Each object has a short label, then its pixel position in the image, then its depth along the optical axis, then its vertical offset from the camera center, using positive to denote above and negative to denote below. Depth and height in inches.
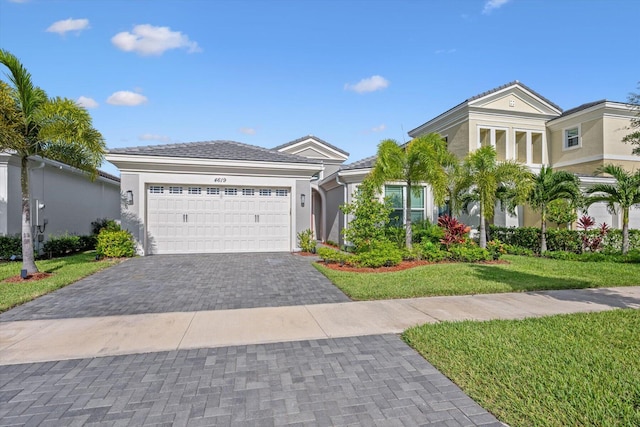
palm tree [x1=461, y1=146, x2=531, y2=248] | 453.4 +47.5
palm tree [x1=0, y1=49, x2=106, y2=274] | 295.6 +88.8
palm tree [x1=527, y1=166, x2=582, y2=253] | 461.4 +29.0
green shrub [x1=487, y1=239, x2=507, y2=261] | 428.5 -53.2
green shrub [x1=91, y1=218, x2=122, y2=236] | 643.0 -17.8
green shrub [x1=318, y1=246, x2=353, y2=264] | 389.6 -52.5
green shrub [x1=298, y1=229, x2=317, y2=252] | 514.8 -44.6
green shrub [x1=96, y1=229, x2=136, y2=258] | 433.8 -38.9
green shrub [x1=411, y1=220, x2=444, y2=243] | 470.0 -30.7
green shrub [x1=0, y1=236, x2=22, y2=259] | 417.7 -38.3
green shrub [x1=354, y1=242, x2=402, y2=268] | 367.8 -51.3
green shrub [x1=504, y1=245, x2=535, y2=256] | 494.5 -62.4
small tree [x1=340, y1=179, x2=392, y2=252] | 399.9 -8.1
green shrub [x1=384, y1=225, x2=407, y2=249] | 477.5 -34.4
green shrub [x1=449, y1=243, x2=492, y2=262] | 418.3 -55.8
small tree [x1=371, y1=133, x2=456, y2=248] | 410.9 +59.5
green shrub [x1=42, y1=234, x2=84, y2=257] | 452.8 -42.9
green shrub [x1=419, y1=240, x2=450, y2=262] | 413.4 -53.2
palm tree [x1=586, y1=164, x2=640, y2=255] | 434.3 +24.7
